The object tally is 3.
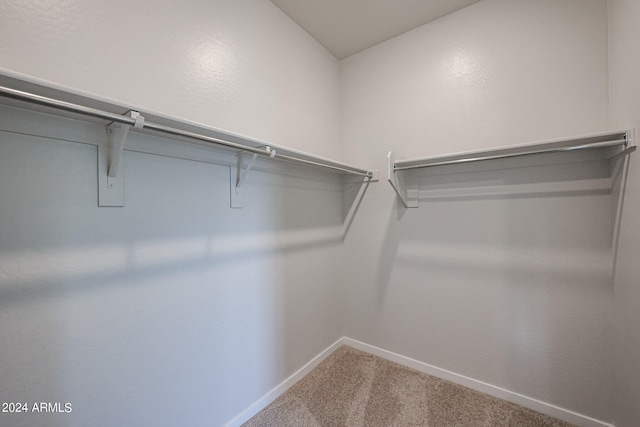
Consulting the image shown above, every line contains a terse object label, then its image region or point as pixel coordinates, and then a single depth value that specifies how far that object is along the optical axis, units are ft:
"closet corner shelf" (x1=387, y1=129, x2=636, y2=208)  3.74
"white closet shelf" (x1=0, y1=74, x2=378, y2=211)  2.15
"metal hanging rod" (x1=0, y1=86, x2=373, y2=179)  2.07
